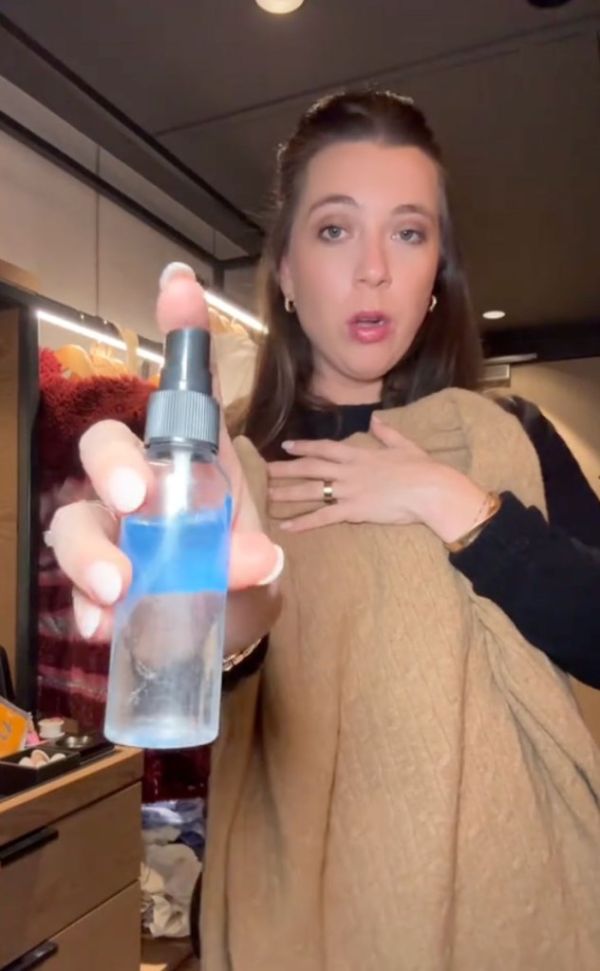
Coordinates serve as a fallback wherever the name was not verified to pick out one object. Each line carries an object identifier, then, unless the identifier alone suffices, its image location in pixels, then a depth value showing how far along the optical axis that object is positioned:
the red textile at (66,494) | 1.24
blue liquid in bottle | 0.30
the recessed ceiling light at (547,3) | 1.21
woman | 0.55
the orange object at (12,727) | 1.11
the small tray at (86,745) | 1.13
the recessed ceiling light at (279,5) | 1.18
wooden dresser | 0.97
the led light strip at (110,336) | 1.35
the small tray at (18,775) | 1.02
